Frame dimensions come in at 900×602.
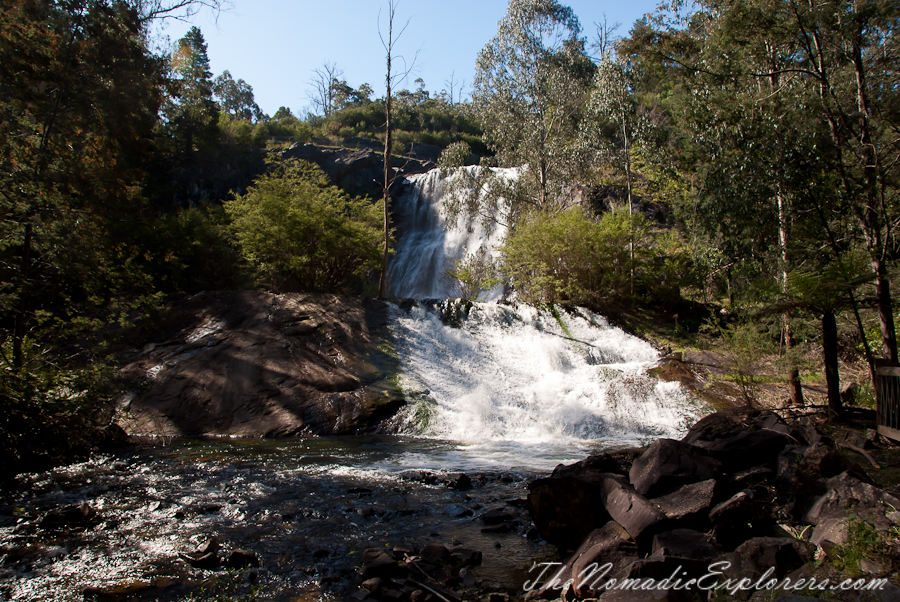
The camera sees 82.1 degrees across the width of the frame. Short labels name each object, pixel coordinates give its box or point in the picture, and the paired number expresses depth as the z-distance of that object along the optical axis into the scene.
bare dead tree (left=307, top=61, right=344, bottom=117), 63.31
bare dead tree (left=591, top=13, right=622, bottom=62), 42.88
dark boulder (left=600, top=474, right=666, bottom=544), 3.69
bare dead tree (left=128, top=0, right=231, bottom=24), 9.62
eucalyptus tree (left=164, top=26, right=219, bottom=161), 33.38
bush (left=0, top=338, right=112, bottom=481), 6.18
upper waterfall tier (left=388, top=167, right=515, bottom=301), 26.02
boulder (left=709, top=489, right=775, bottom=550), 3.57
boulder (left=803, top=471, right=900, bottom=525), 3.29
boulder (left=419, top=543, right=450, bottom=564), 4.01
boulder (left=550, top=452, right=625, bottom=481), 4.68
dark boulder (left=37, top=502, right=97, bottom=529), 4.68
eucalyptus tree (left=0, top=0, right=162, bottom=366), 7.44
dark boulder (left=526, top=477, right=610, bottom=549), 4.23
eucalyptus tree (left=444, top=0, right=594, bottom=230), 24.22
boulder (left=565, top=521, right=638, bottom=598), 3.37
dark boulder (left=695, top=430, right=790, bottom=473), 4.82
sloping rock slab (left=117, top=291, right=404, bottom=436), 10.53
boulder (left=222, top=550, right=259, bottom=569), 3.95
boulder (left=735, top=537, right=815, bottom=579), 3.05
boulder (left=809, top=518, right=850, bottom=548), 3.18
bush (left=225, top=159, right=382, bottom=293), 15.71
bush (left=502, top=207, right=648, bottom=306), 17.34
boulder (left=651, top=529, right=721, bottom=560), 3.35
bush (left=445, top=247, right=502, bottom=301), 19.70
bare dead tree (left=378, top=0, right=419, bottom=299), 19.25
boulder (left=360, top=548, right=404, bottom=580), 3.75
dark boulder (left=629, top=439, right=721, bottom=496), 4.27
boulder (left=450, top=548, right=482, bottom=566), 4.06
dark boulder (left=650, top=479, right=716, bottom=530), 3.80
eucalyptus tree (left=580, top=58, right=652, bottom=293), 23.38
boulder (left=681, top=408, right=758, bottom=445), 5.75
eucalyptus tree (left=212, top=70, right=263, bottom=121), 64.19
